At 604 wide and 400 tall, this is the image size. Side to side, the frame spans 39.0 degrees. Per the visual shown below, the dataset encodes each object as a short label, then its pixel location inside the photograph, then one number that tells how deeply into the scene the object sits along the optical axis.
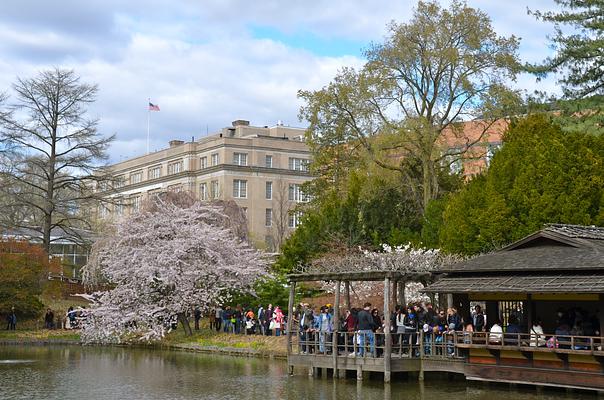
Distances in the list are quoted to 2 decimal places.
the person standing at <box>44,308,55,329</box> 50.94
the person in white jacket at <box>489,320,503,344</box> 25.62
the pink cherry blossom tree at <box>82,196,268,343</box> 44.16
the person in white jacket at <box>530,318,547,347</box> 24.56
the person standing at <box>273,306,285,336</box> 40.81
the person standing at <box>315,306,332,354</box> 29.56
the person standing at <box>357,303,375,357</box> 27.86
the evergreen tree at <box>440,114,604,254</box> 36.22
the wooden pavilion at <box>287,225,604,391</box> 23.77
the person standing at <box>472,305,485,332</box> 27.62
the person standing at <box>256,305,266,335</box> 41.72
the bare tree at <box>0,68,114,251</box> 56.31
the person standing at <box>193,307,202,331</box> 45.72
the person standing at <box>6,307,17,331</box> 50.12
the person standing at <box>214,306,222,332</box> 44.97
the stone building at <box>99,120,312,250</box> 91.94
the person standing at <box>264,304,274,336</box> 41.78
